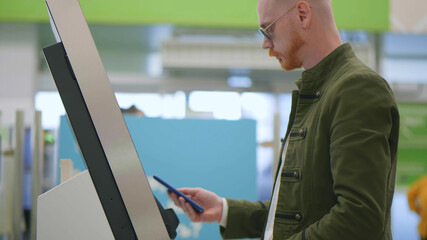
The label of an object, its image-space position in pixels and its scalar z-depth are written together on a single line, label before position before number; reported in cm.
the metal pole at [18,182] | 249
